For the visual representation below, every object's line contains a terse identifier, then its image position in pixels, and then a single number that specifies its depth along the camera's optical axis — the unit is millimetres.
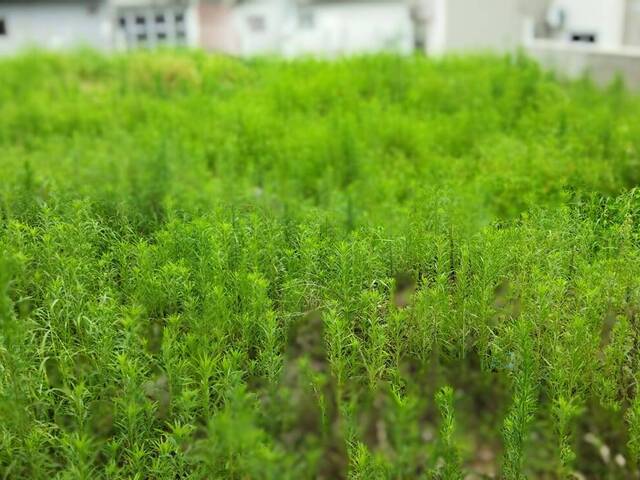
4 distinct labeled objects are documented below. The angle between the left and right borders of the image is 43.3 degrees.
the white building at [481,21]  15984
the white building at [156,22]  19516
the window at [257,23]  18703
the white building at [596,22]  14719
